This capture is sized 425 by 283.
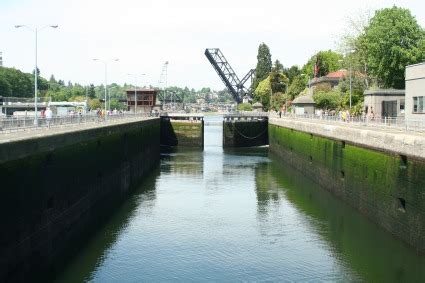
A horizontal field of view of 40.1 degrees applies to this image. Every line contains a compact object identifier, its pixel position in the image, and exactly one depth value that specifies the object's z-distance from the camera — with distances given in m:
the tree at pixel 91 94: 189.48
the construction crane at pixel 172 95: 167.32
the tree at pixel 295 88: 115.62
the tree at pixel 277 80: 123.23
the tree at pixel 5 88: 143.50
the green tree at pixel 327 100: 84.24
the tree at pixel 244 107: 130.62
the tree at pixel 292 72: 131.82
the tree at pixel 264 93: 129.25
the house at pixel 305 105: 75.36
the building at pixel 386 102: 48.81
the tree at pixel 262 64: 144.75
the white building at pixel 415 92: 37.97
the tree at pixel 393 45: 59.28
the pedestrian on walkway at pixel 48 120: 29.26
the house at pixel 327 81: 105.25
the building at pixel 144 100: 105.88
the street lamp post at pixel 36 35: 31.38
